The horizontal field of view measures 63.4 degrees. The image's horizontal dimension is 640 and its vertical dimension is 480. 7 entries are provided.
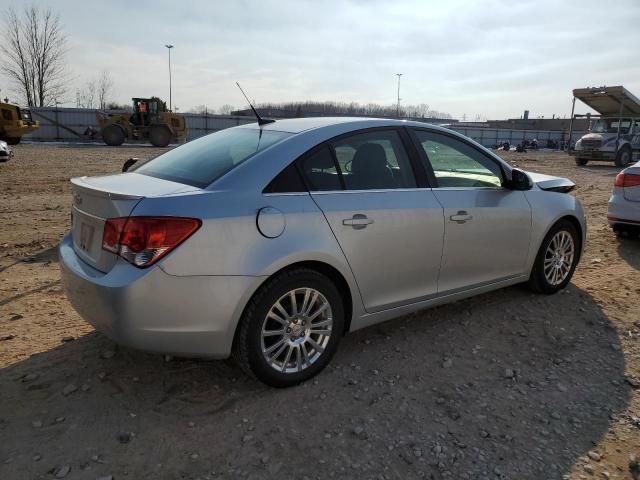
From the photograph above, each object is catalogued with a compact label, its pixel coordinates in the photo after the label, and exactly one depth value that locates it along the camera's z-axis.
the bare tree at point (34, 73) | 47.31
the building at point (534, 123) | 79.41
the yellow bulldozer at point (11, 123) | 23.52
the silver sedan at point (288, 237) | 2.66
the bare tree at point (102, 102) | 61.53
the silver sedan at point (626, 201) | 6.54
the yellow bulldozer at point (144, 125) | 29.64
